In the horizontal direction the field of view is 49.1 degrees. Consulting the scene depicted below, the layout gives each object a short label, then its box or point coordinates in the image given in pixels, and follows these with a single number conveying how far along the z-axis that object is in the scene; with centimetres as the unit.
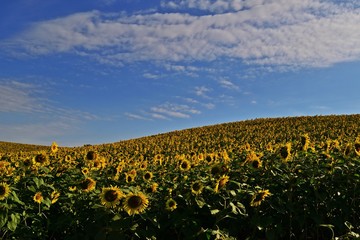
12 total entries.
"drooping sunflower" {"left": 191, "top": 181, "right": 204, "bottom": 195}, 515
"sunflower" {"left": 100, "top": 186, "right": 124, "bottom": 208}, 449
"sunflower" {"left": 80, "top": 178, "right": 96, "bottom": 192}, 516
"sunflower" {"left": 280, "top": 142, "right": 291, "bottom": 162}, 596
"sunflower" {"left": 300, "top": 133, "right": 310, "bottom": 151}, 666
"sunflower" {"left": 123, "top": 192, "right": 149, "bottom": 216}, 448
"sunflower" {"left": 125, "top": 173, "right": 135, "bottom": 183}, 603
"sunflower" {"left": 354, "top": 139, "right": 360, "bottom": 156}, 629
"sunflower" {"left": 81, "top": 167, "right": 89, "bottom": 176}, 622
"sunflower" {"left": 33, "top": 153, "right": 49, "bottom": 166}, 640
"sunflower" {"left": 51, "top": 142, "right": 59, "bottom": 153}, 748
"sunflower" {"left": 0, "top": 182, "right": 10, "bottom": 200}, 485
